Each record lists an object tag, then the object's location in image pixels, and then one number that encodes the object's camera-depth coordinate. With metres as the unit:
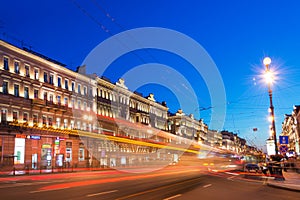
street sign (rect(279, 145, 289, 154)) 22.73
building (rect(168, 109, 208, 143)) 105.62
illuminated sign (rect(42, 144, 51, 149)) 45.66
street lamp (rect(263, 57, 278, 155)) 22.02
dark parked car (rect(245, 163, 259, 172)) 36.44
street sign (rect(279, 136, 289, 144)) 24.27
